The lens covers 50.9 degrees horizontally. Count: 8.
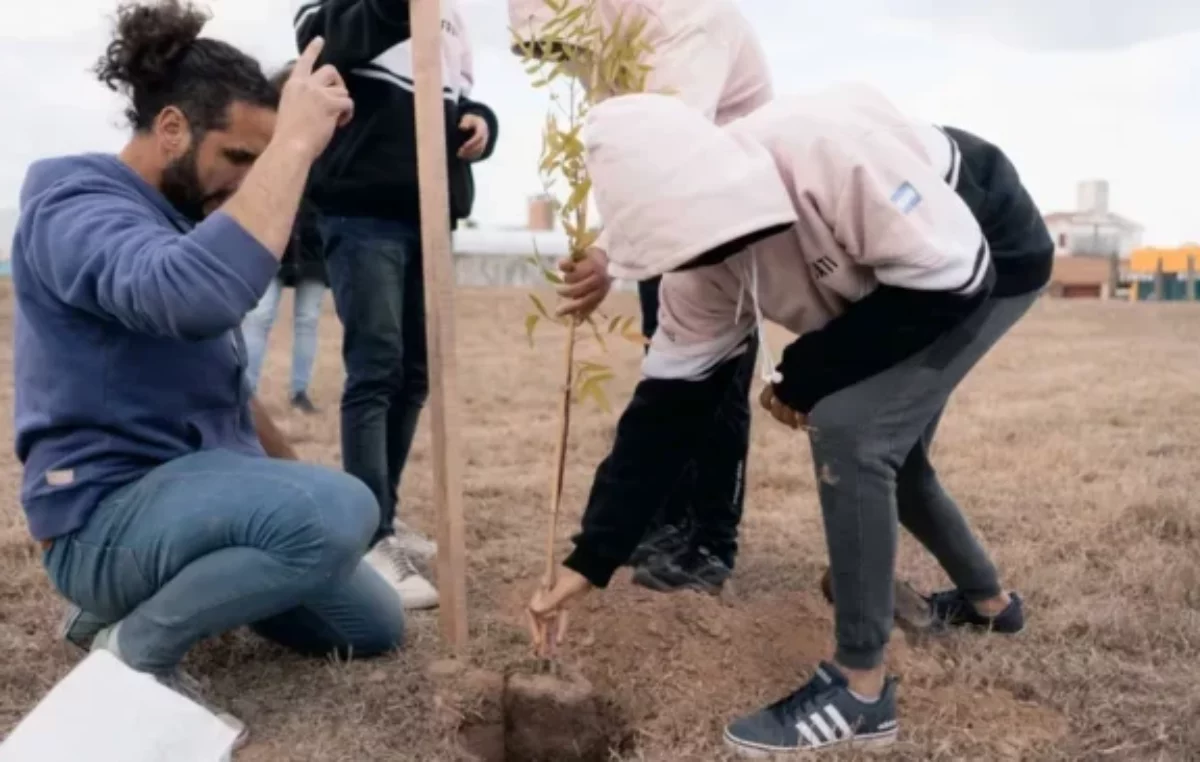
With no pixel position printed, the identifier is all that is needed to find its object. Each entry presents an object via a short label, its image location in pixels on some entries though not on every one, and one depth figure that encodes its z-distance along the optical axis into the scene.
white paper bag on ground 1.98
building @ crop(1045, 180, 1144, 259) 41.81
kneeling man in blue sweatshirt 2.23
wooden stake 2.51
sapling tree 2.35
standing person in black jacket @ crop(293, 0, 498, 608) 3.18
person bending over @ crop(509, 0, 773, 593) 2.50
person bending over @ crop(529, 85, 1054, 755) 1.93
